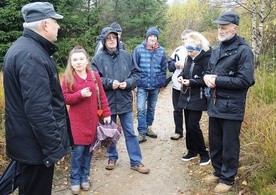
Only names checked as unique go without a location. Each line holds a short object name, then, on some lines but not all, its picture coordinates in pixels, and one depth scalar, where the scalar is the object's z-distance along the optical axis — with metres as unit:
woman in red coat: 4.58
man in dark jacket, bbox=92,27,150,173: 5.18
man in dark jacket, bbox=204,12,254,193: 4.19
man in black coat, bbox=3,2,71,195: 3.00
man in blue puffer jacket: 6.60
